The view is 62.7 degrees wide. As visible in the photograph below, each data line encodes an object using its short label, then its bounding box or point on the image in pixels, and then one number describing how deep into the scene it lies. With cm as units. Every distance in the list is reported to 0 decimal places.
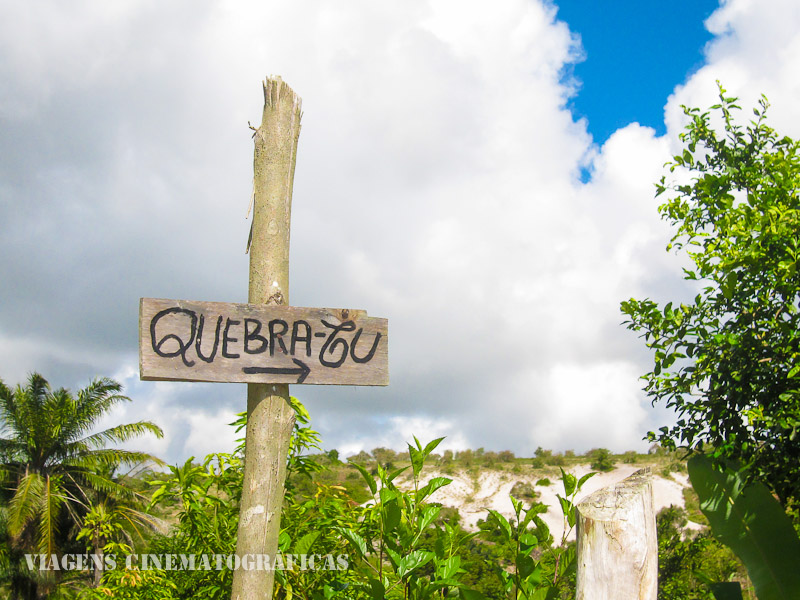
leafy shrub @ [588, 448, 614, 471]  3069
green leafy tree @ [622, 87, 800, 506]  388
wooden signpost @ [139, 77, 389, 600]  296
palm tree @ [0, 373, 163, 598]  1997
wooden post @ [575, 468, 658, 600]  196
